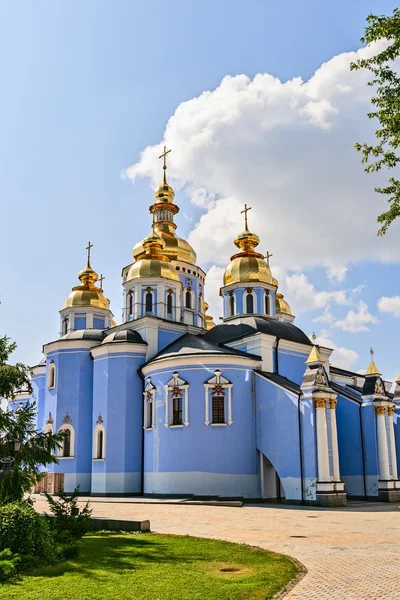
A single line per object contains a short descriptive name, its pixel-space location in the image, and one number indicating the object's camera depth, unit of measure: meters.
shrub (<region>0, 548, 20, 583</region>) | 8.33
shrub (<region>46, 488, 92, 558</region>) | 10.84
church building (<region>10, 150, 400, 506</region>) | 25.19
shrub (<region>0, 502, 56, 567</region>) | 9.48
